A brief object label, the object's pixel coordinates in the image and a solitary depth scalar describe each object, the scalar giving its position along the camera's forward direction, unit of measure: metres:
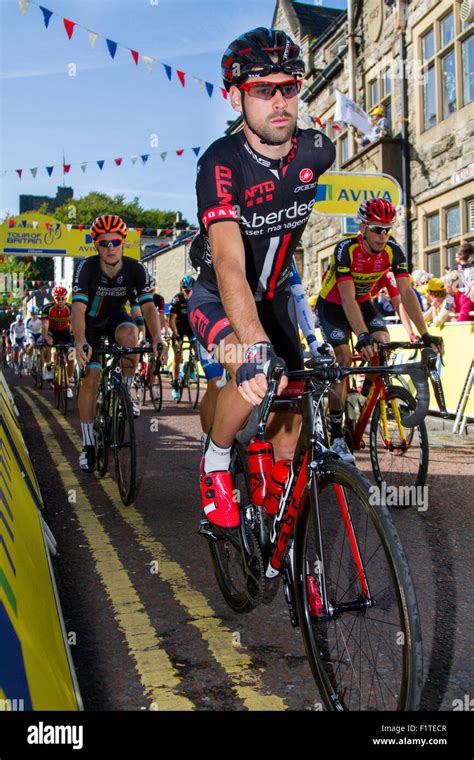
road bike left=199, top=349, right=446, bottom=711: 2.17
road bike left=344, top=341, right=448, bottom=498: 5.49
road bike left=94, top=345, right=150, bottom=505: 5.76
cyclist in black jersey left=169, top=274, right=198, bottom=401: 13.27
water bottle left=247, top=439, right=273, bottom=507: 3.15
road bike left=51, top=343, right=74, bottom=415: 12.39
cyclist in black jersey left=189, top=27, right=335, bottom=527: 3.06
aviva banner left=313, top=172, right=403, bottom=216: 13.05
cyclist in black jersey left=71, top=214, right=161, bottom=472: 6.70
